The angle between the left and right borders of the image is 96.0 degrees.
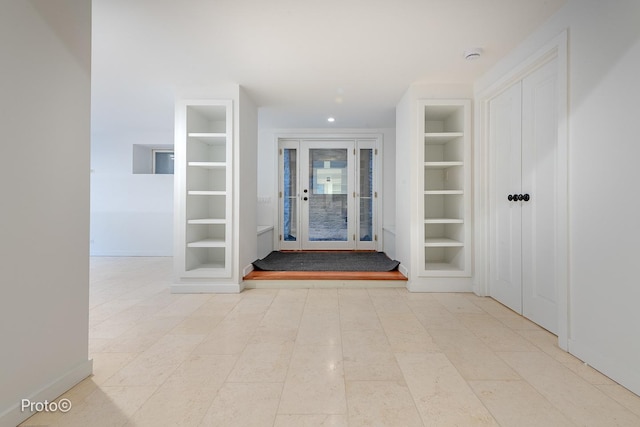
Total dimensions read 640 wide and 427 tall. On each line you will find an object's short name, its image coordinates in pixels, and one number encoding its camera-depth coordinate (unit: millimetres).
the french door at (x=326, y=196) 5500
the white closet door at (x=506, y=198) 2660
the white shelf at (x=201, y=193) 3307
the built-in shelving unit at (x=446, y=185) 3326
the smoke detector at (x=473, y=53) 2588
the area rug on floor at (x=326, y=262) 3906
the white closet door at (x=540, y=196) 2242
